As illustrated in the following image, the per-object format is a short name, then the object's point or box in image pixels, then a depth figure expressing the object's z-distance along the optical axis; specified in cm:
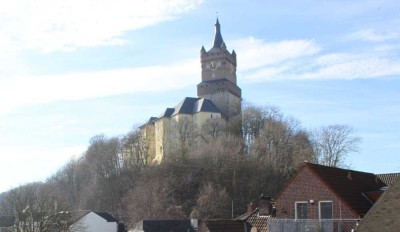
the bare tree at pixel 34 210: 5222
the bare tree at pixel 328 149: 9081
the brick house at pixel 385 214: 2095
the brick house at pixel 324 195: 3169
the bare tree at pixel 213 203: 7986
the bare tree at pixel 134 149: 11306
